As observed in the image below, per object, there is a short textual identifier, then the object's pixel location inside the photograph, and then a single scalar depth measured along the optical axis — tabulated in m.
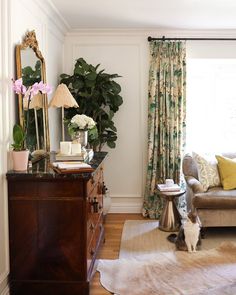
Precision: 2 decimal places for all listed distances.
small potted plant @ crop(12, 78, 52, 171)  2.56
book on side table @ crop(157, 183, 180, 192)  4.16
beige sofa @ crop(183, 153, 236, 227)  3.80
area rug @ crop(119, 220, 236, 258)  3.57
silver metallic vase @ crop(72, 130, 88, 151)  3.35
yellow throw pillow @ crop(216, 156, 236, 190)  4.04
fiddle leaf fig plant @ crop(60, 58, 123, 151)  4.38
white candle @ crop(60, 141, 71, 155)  2.96
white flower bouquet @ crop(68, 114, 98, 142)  3.31
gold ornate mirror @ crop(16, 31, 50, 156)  2.81
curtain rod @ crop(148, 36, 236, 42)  4.69
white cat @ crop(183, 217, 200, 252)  3.41
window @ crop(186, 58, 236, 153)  4.98
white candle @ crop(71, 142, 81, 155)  3.00
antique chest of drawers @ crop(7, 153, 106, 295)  2.50
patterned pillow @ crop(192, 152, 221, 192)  4.09
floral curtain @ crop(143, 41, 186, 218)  4.69
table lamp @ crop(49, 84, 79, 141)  3.31
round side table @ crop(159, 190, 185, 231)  4.11
